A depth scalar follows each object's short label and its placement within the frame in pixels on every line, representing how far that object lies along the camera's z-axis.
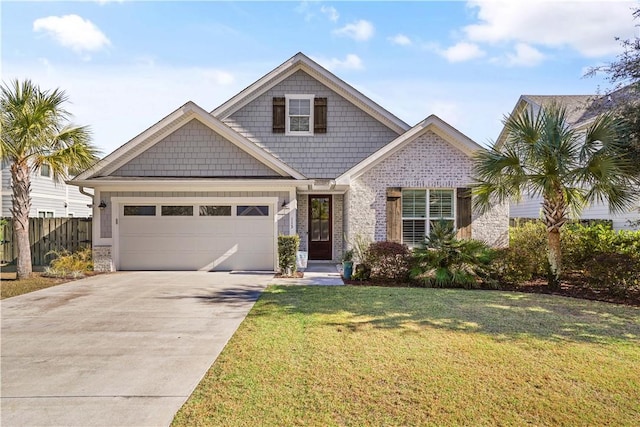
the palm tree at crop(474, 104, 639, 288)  9.32
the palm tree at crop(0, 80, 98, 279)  10.70
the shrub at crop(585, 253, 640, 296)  9.21
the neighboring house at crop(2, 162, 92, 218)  19.64
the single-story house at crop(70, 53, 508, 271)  12.74
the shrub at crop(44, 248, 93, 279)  11.57
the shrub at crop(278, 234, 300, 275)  11.73
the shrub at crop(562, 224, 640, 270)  10.80
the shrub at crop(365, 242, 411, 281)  10.85
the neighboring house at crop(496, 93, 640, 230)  16.78
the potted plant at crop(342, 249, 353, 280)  11.56
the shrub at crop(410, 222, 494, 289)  10.46
